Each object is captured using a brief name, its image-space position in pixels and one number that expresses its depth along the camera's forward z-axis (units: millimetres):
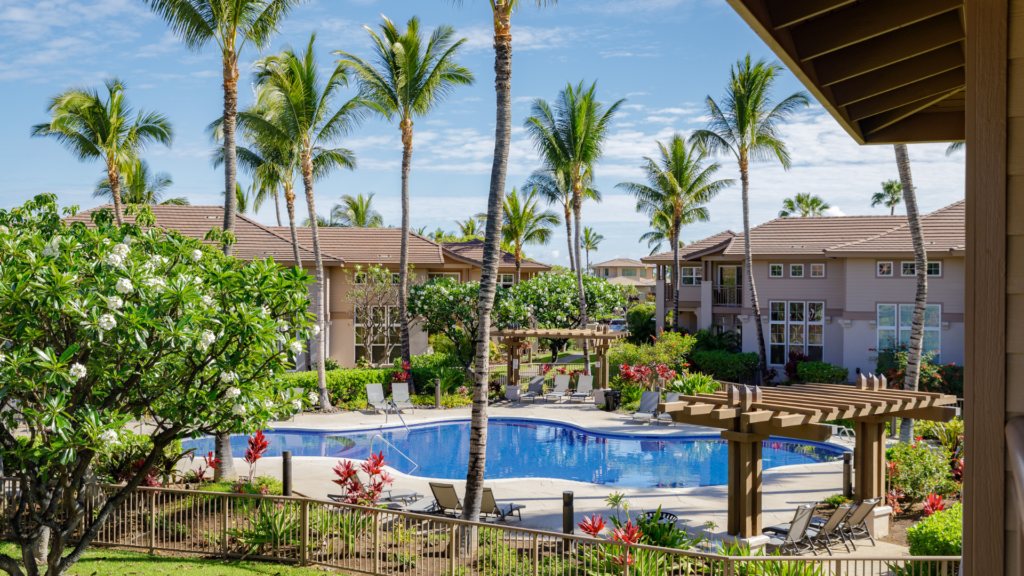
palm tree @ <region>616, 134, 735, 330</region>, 33812
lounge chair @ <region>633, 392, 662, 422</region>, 20203
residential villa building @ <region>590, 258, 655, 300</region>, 81625
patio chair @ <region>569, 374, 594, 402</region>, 24156
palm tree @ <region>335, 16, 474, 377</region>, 20750
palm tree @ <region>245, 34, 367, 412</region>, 19250
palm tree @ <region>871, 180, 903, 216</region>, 49688
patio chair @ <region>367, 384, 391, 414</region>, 21344
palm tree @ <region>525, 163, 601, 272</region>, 28016
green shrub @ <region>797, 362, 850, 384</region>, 24578
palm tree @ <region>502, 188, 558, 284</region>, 40156
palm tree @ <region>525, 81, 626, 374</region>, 24984
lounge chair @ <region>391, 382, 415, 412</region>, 21339
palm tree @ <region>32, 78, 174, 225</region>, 22156
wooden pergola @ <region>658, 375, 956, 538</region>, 9938
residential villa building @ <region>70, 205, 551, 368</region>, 26688
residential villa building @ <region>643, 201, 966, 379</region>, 23875
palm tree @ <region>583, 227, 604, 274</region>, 86125
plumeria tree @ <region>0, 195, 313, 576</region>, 5934
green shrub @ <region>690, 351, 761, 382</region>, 26562
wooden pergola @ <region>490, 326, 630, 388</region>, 23250
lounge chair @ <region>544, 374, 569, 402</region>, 24203
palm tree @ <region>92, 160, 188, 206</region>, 38500
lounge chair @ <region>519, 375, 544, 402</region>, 24656
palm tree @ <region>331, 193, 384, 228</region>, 54000
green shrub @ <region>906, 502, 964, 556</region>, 8391
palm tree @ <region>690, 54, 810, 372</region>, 25391
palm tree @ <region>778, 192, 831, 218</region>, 53906
